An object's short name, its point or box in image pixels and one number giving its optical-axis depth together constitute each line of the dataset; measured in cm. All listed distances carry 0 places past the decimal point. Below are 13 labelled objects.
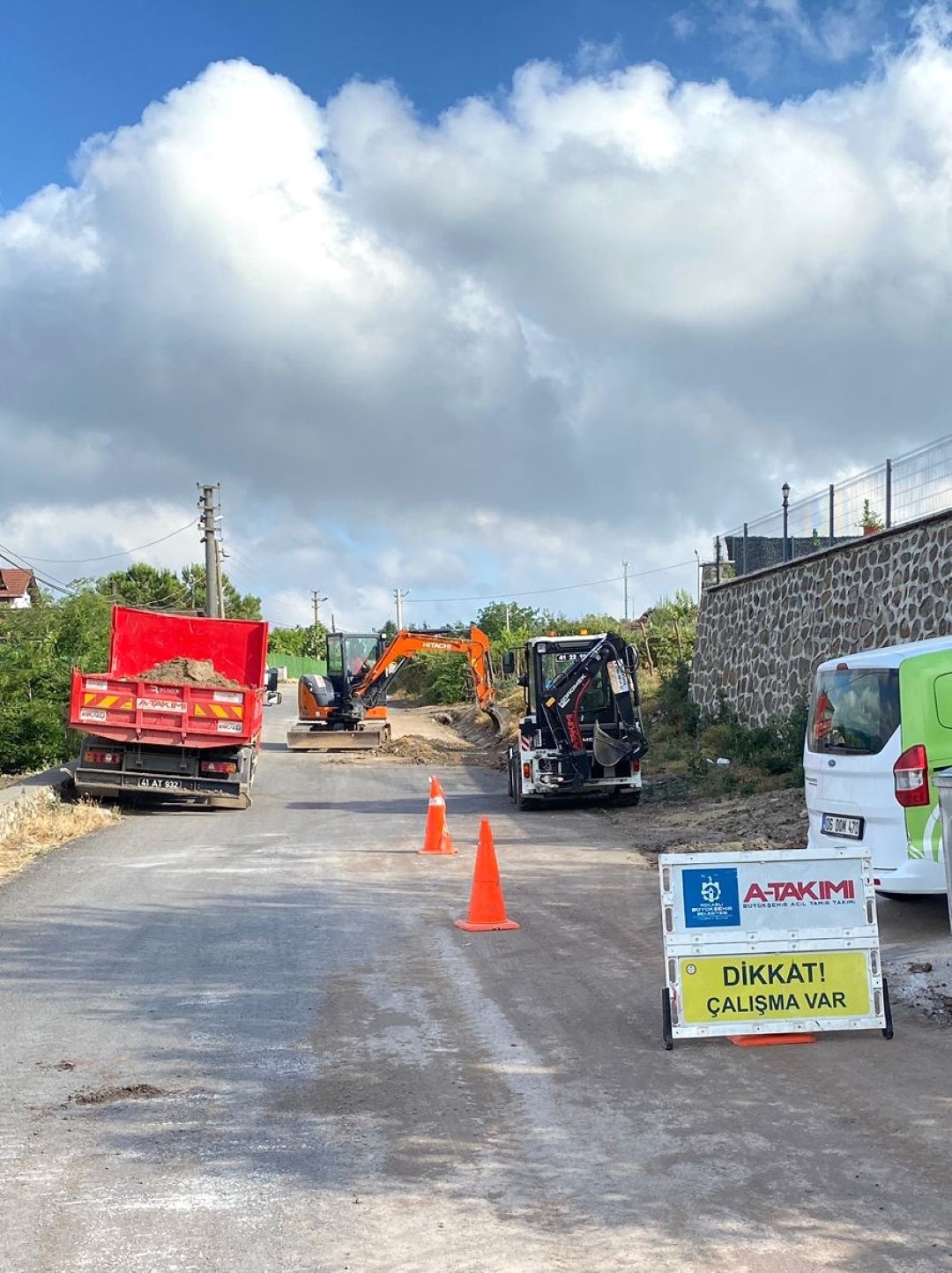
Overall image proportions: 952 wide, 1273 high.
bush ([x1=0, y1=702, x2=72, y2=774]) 2683
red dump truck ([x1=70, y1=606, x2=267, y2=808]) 1902
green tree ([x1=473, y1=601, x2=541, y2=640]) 7575
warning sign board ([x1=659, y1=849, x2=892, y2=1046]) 673
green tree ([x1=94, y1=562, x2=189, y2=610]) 9181
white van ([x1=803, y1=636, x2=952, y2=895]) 908
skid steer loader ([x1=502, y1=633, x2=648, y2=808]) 1925
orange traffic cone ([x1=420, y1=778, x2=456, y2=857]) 1470
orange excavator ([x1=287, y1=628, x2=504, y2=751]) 3275
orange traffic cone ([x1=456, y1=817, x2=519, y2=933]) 1010
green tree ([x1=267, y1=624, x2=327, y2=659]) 11481
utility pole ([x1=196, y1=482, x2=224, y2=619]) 4533
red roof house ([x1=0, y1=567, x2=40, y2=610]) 7938
